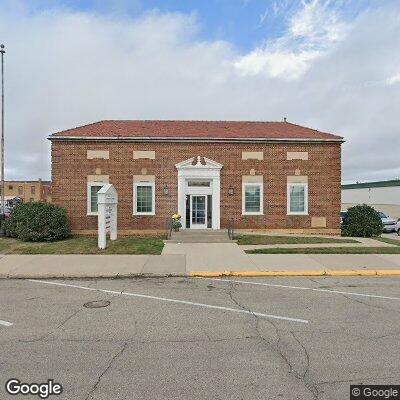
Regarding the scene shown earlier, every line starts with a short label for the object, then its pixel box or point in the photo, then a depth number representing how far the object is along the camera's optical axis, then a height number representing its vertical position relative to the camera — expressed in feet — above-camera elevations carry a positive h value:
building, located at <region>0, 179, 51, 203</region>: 274.98 +12.64
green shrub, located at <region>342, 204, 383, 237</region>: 61.52 -3.26
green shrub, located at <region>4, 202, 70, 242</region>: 53.42 -3.06
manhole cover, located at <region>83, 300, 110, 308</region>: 22.70 -6.80
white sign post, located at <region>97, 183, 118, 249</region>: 46.65 -1.36
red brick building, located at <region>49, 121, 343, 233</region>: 64.23 +5.01
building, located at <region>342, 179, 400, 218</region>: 147.33 +4.75
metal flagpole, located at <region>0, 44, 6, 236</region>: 59.77 +15.15
